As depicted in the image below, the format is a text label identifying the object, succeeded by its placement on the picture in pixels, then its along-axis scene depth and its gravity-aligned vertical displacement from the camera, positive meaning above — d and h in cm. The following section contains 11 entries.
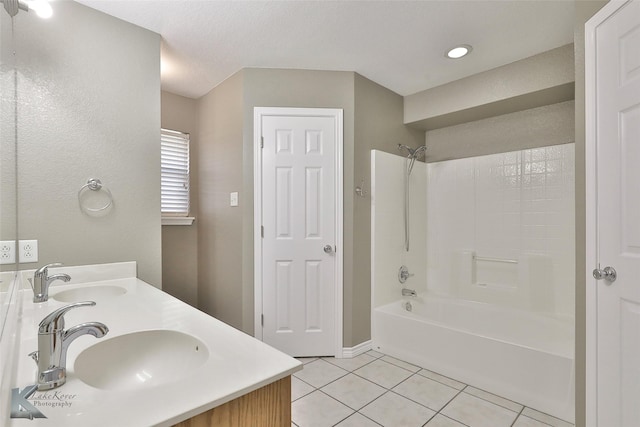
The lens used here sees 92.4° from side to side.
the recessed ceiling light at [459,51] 221 +118
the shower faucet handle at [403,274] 301 -61
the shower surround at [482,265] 213 -51
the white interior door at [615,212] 124 -1
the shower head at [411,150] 308 +64
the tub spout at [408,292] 303 -79
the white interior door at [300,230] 253 -14
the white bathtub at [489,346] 182 -98
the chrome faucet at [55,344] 66 -29
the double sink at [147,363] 58 -37
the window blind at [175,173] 302 +41
